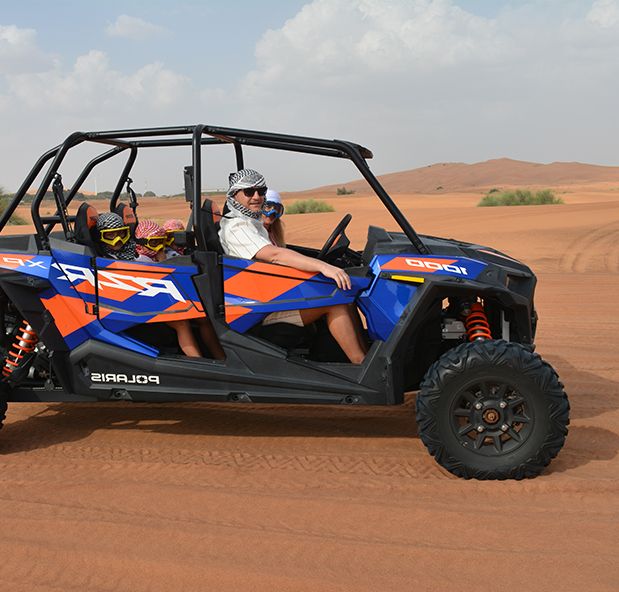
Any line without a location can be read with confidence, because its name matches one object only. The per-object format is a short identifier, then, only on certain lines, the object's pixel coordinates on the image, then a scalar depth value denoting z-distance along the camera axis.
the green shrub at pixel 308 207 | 29.65
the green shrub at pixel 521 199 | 29.42
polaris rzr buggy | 4.05
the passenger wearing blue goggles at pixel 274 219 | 5.19
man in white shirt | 4.23
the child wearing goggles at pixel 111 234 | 4.55
